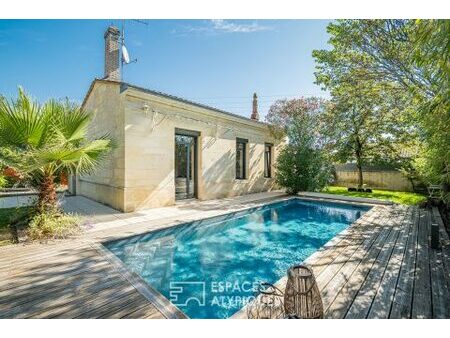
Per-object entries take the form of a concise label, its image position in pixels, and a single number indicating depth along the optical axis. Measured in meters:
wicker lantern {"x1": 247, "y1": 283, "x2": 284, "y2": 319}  2.57
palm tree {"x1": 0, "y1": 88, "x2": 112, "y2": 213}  4.76
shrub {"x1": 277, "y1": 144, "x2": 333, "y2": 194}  13.10
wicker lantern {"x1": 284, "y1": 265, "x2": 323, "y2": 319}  2.43
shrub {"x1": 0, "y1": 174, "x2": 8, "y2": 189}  6.45
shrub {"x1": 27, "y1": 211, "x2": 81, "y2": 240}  5.14
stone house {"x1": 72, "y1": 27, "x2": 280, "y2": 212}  8.37
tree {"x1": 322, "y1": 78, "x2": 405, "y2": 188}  14.99
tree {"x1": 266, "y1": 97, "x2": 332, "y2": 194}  13.15
